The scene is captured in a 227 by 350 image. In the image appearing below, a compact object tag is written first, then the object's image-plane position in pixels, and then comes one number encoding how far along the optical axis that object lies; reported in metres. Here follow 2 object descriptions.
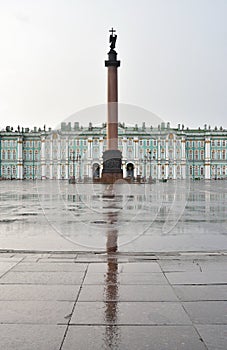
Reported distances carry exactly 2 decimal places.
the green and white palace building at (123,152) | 112.44
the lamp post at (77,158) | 110.64
